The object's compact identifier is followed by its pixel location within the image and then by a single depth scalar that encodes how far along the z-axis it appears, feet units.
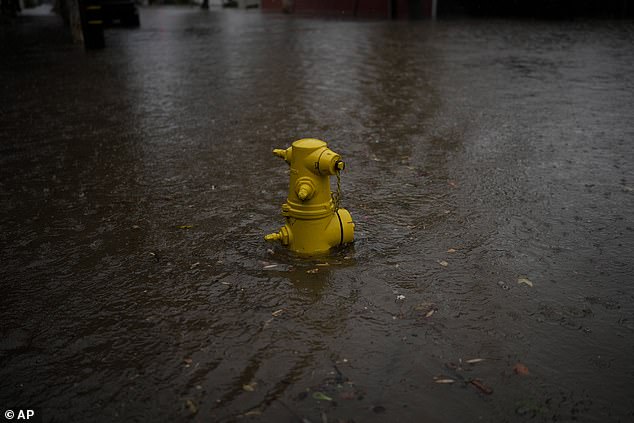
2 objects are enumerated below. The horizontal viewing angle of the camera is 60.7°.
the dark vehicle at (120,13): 81.87
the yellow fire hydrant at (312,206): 11.80
